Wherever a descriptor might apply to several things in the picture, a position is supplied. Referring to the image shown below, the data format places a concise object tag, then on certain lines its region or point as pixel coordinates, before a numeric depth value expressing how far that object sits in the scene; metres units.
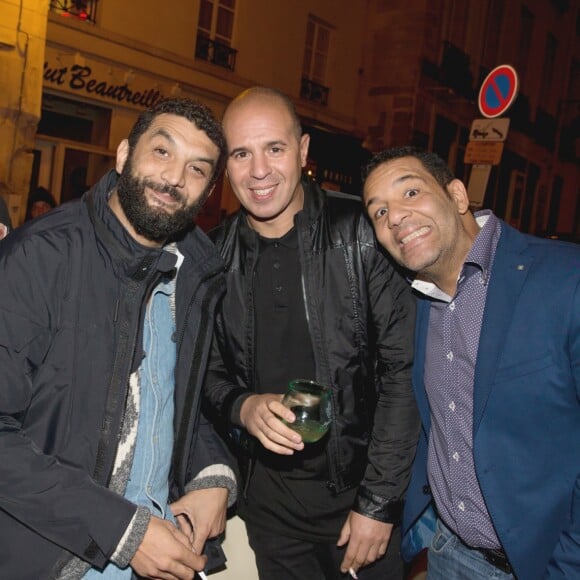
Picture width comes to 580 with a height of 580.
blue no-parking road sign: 7.41
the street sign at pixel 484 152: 7.60
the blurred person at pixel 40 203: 7.79
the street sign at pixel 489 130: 7.47
